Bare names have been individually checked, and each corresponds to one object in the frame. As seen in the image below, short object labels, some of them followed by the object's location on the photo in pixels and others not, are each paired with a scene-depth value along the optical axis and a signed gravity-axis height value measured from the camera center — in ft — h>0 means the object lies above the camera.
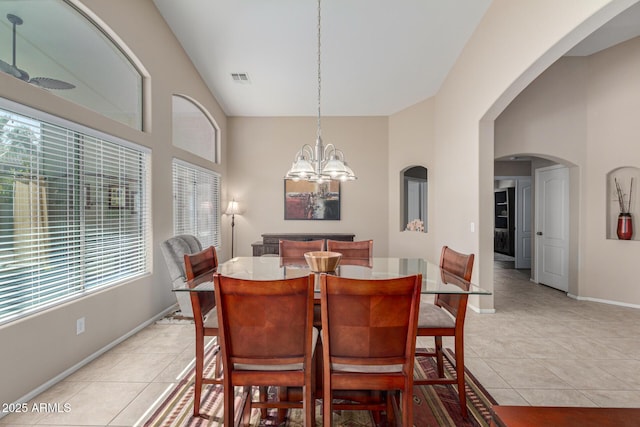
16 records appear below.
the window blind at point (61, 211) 6.42 +0.05
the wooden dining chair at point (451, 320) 6.25 -2.32
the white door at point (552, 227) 15.99 -0.79
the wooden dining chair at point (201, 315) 6.07 -2.29
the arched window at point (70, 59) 6.66 +4.17
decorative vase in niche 13.30 -0.61
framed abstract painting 20.02 +0.80
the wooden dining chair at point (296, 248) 9.79 -1.16
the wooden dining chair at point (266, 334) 4.50 -1.87
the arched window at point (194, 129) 13.79 +4.41
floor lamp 19.08 +0.26
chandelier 8.19 +1.20
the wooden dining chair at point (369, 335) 4.41 -1.85
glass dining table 5.94 -1.48
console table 17.79 -1.54
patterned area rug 6.03 -4.20
